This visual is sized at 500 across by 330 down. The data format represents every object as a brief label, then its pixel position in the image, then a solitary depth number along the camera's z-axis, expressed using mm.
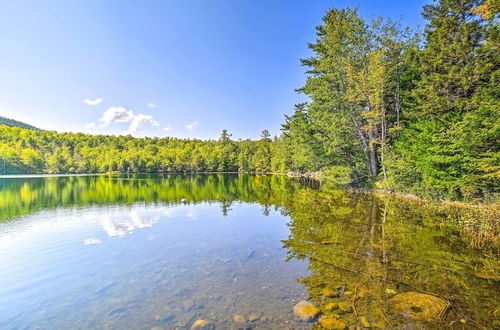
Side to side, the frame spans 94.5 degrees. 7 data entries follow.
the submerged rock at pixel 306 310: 5043
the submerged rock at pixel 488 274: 6527
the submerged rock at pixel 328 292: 5891
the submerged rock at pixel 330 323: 4691
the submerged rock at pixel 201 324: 4945
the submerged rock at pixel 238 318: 5098
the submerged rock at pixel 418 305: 4898
